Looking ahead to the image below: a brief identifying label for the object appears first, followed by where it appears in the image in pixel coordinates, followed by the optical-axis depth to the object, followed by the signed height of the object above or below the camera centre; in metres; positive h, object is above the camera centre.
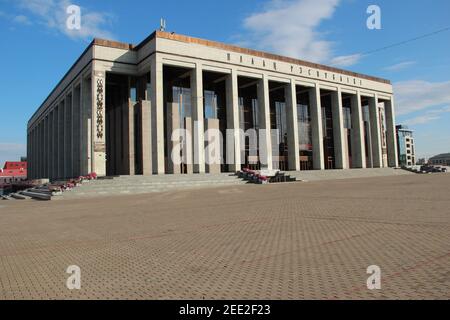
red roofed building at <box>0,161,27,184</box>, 116.61 +3.81
